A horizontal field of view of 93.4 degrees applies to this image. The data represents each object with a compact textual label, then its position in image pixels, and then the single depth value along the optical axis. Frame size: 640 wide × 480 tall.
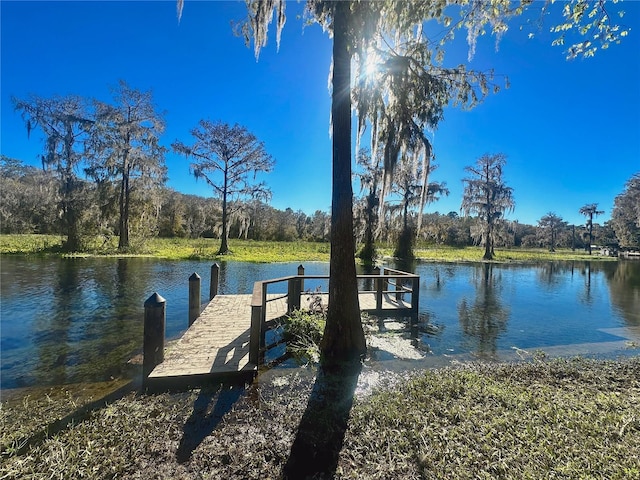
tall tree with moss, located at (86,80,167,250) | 18.83
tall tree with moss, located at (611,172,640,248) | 36.31
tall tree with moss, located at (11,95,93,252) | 17.84
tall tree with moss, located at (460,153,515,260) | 26.59
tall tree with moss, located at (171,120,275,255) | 20.45
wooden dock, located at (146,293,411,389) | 4.02
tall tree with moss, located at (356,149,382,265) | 21.52
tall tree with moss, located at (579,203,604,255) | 46.44
